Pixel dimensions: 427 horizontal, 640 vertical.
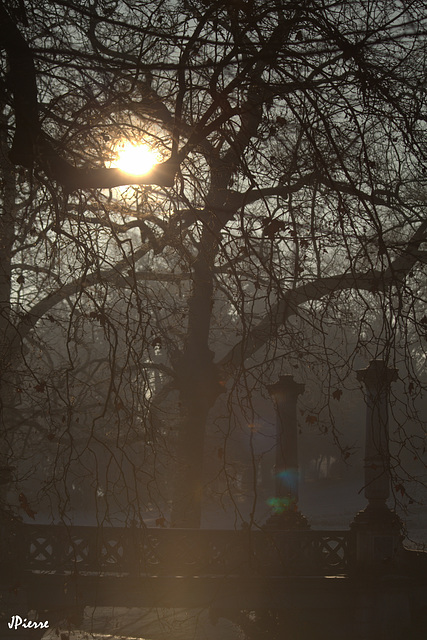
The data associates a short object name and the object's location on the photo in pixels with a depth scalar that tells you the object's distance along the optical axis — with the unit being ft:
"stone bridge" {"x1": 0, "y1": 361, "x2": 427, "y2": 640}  85.30
